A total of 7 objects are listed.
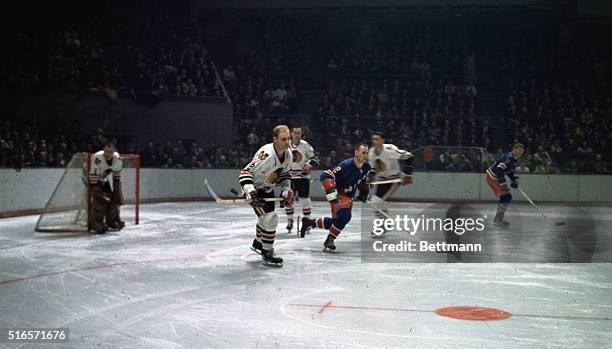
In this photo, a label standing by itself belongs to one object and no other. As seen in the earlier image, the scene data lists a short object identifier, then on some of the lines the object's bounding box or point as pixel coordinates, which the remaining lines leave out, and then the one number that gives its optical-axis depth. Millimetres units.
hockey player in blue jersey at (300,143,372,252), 9359
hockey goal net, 11641
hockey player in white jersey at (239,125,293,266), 7852
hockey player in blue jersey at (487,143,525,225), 13414
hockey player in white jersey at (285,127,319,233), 11578
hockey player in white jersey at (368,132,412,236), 11946
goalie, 11469
